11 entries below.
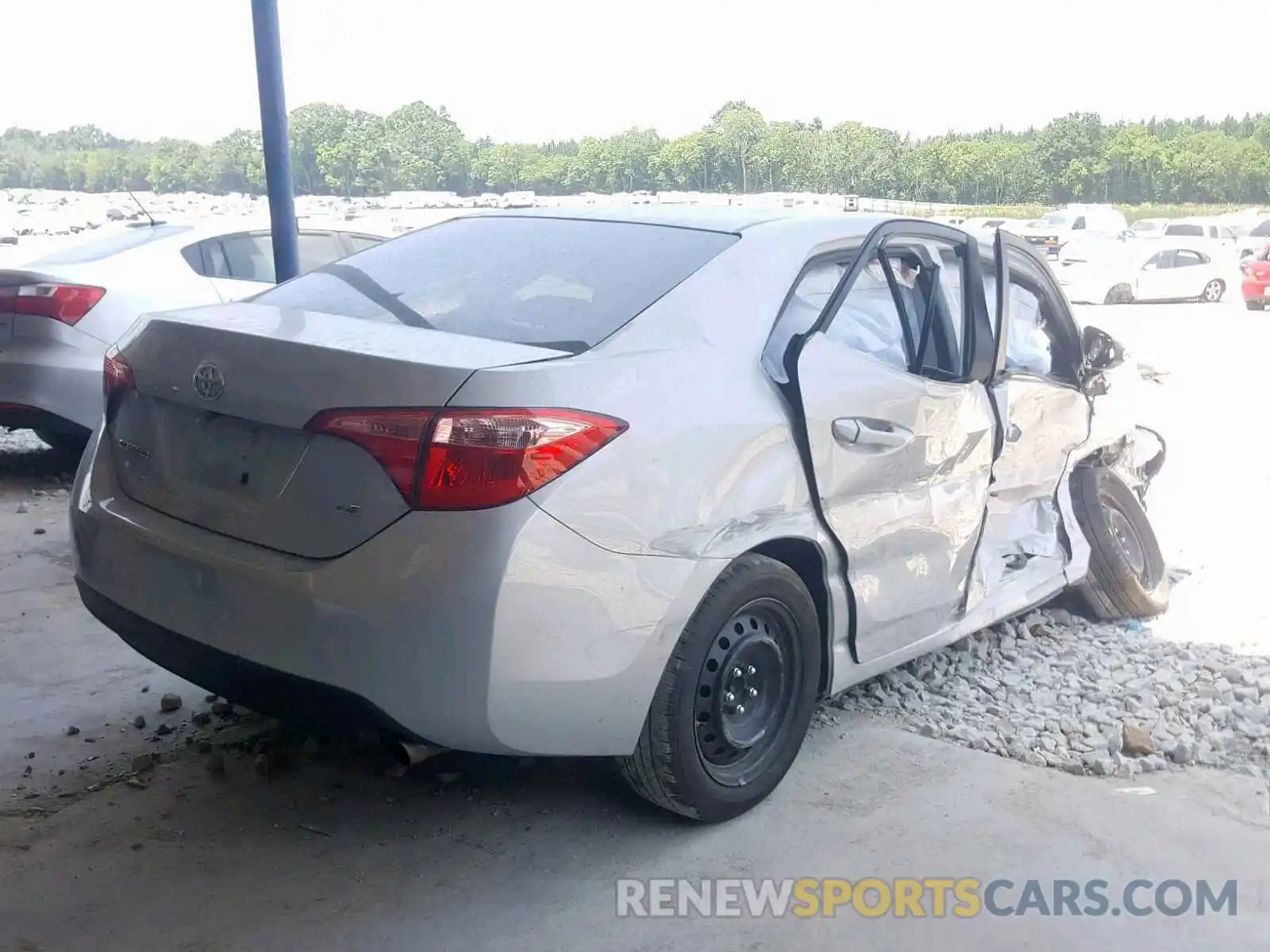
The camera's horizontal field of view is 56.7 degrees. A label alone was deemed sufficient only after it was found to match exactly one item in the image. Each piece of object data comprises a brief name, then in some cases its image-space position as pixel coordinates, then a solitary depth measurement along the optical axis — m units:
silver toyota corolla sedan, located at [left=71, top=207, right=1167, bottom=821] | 2.51
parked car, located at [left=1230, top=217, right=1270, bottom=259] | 21.53
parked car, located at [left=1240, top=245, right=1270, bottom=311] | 20.69
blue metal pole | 5.54
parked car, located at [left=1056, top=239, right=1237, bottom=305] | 21.03
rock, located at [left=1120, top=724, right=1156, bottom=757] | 3.67
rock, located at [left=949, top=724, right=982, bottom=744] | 3.73
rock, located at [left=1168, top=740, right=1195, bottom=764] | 3.64
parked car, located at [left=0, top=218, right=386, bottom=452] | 6.36
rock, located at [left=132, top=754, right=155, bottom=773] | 3.35
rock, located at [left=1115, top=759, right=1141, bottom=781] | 3.54
